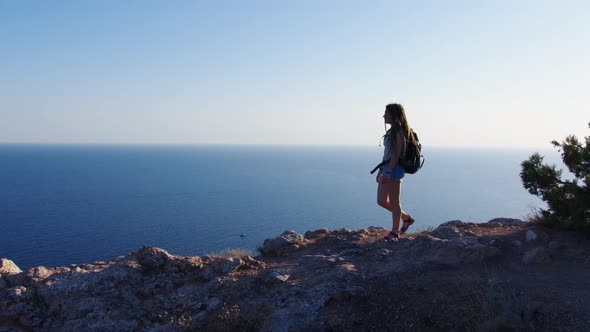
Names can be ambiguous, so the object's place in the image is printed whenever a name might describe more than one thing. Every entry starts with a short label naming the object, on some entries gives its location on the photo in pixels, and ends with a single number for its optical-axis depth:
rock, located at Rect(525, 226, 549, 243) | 6.12
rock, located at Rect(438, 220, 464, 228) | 7.84
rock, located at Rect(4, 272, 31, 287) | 5.61
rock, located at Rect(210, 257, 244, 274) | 5.90
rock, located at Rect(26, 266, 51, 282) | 5.65
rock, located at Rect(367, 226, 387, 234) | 7.96
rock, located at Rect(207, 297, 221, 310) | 4.99
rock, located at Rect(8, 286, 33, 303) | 5.29
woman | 6.27
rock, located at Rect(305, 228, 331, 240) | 7.76
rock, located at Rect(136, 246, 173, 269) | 6.00
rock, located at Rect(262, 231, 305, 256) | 6.94
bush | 6.25
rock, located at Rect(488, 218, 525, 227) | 7.82
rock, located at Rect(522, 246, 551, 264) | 5.43
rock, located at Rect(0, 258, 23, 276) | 5.93
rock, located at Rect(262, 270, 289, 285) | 5.32
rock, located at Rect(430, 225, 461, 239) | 6.66
